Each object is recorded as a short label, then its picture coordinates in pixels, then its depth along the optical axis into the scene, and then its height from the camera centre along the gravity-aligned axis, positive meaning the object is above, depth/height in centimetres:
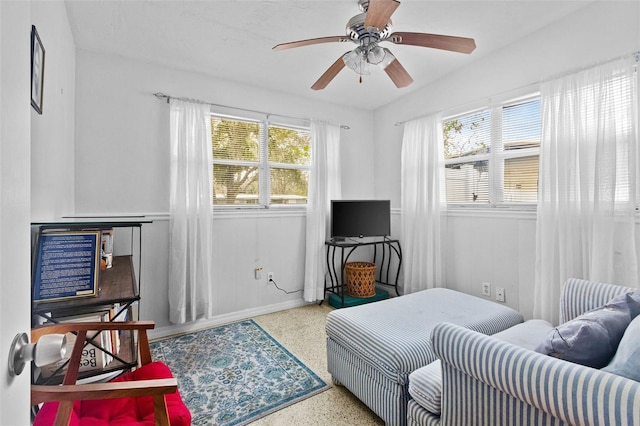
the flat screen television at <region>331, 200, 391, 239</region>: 354 -5
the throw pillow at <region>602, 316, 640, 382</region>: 87 -43
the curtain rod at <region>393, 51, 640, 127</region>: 190 +102
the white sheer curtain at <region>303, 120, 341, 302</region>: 351 +11
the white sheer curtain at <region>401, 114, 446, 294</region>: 319 +13
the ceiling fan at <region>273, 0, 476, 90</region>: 174 +104
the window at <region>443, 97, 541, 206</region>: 258 +56
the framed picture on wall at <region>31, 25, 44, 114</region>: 128 +64
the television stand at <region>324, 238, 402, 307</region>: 349 -67
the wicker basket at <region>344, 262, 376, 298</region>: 349 -77
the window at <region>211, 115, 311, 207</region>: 315 +58
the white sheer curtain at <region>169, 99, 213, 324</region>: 276 -1
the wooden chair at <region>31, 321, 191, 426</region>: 88 -57
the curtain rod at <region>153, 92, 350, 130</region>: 278 +109
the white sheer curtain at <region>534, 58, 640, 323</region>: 193 +22
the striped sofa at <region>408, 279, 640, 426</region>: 77 -50
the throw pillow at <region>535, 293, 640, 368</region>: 101 -43
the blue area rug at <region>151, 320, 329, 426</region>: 181 -113
